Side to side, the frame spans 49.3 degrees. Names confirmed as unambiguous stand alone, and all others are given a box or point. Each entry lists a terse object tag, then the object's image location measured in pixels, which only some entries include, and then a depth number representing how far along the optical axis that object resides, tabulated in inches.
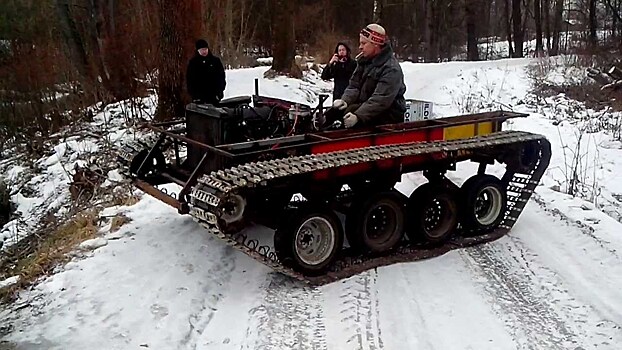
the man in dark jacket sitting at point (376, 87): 274.5
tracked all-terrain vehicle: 226.7
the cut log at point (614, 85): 684.7
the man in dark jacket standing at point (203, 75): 390.3
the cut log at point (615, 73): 718.5
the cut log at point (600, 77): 724.0
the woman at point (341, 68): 387.2
